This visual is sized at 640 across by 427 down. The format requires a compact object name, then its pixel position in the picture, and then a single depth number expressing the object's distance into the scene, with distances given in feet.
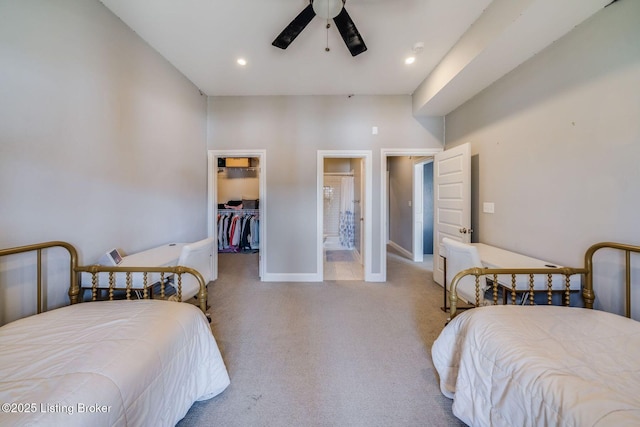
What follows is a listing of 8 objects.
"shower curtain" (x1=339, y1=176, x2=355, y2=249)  19.04
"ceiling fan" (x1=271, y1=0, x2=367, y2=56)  5.34
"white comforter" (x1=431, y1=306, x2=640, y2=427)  2.47
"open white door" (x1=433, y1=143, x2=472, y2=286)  9.02
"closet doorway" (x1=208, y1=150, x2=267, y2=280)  17.65
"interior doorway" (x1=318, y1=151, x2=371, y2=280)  14.21
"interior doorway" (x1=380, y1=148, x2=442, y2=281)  11.39
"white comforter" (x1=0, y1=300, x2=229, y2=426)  2.34
